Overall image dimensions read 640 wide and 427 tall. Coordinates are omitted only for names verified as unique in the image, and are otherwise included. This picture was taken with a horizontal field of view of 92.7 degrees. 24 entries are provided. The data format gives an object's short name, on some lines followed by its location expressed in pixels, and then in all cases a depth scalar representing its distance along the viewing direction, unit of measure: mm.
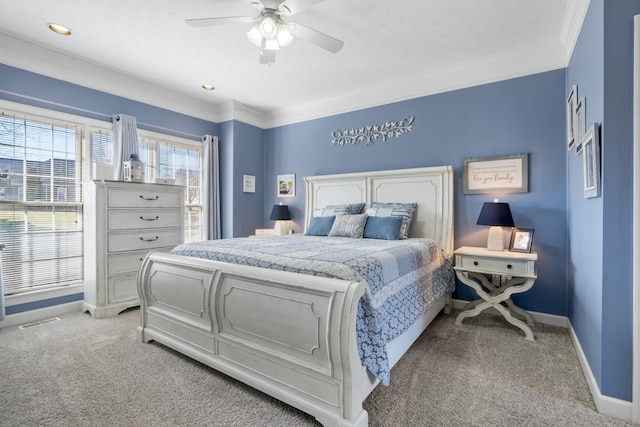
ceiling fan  2045
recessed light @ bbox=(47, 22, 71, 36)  2639
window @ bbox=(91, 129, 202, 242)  3586
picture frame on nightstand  2896
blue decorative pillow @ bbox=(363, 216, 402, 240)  3138
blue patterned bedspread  1583
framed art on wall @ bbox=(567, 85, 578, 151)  2453
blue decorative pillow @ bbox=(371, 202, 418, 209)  3437
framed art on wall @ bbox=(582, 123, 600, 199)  1738
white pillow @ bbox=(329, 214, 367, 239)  3285
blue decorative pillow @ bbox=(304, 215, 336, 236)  3570
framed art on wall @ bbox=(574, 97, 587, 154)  2141
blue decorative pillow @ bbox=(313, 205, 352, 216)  3732
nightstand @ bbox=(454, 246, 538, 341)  2578
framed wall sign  3063
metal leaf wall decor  3822
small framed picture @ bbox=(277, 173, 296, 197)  4840
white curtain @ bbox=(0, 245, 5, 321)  2672
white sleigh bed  1474
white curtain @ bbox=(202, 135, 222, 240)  4555
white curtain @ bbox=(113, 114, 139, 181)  3580
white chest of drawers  3139
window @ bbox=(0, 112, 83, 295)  2928
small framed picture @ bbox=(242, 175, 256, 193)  4816
